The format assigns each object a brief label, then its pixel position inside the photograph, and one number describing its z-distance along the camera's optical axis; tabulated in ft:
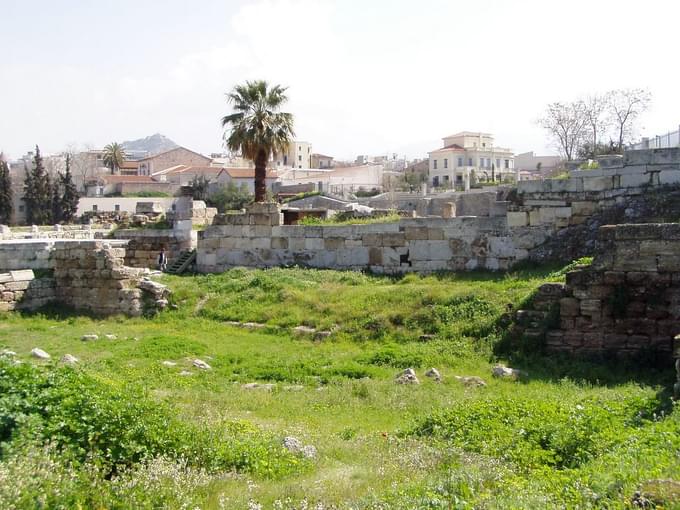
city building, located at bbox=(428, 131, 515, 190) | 271.69
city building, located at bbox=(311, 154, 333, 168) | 387.75
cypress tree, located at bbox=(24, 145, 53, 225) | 210.38
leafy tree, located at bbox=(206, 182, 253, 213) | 204.95
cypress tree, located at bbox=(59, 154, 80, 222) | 211.96
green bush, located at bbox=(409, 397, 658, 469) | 20.56
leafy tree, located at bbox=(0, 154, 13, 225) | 208.13
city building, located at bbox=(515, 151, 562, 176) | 263.16
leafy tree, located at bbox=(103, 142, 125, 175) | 315.78
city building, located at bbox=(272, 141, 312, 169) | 377.77
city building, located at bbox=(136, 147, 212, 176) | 325.01
